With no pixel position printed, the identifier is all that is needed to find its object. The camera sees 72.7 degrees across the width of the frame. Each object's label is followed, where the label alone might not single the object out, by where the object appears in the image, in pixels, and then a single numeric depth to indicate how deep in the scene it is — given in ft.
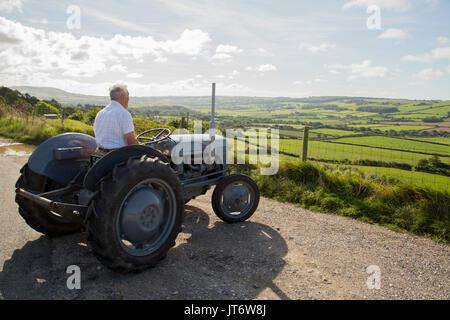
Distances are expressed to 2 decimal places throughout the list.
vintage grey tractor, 9.44
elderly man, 11.21
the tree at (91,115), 67.43
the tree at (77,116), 74.05
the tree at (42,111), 55.15
